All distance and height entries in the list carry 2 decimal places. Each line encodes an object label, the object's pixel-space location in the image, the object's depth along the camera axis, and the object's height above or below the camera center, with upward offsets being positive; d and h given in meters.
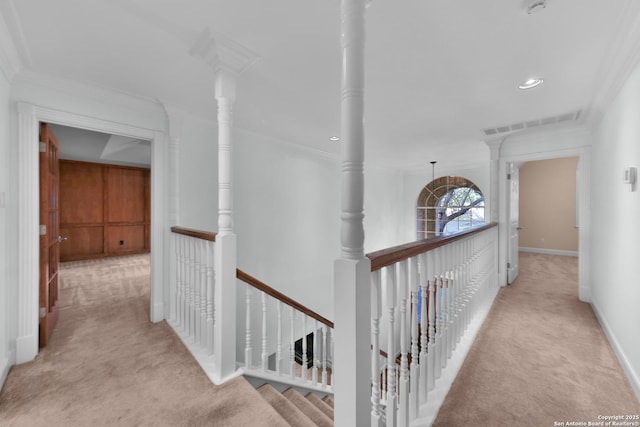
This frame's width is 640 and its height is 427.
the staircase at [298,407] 1.69 -1.44
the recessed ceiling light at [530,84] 2.25 +1.10
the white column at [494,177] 3.88 +0.50
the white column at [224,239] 1.86 -0.19
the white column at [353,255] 1.01 -0.17
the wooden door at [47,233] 2.28 -0.20
